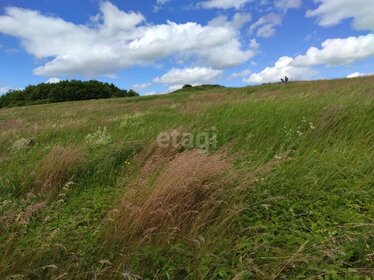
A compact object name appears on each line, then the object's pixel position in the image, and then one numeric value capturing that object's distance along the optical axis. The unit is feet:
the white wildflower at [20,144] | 27.63
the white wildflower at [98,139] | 23.40
